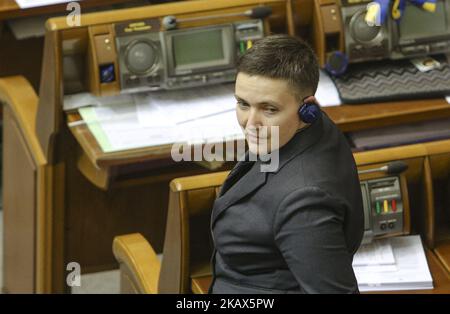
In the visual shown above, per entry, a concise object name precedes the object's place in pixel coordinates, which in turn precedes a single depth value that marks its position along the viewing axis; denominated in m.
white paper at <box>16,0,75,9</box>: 7.61
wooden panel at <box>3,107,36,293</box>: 7.50
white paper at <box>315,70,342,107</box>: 7.29
